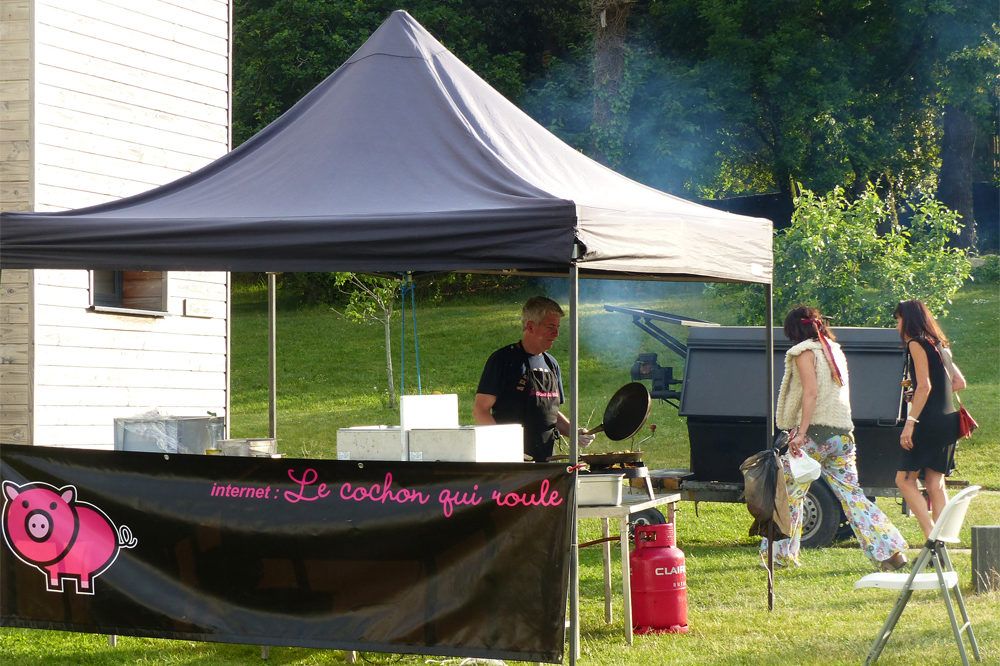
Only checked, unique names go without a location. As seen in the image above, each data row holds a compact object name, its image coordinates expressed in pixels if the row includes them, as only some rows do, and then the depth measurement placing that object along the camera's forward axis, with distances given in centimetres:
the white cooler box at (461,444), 1105
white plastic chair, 1116
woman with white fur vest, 1664
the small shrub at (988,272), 5797
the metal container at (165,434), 1299
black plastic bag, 1457
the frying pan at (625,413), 1387
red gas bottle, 1309
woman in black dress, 1686
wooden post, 1499
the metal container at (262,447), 1284
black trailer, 1895
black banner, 1070
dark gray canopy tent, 1085
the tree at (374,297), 3881
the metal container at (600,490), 1207
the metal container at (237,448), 1279
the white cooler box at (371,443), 1140
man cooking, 1437
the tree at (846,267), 2862
